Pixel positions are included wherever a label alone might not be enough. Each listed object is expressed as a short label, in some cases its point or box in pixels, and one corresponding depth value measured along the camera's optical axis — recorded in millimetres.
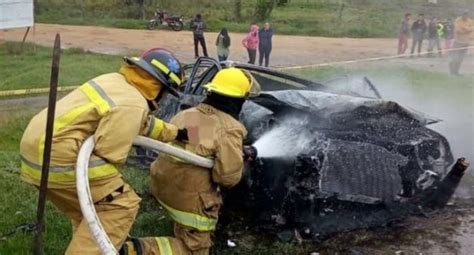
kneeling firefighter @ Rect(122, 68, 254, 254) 4184
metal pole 3461
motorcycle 27641
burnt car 5156
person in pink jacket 18172
